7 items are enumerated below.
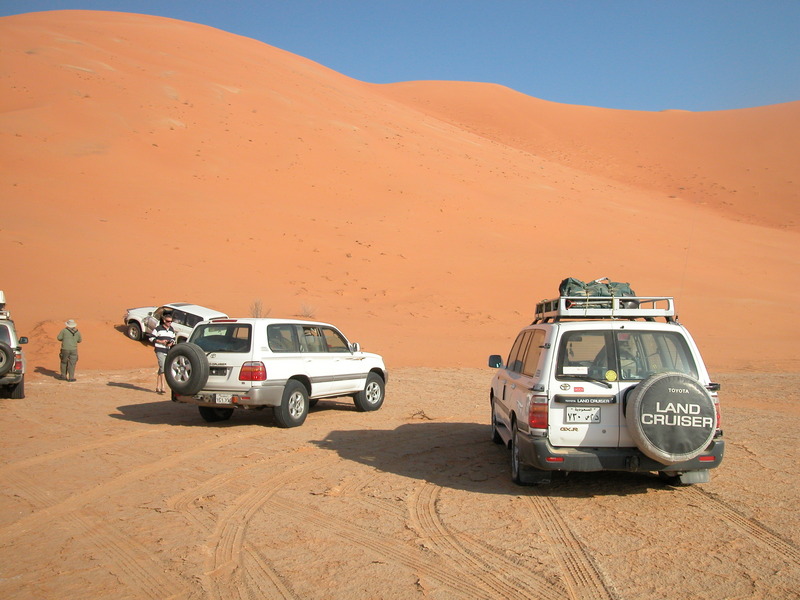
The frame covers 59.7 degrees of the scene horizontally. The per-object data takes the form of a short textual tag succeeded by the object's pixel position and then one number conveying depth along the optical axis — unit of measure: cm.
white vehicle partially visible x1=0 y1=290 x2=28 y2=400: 1288
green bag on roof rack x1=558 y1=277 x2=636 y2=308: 793
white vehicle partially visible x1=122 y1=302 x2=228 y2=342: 2080
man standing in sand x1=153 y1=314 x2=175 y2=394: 1431
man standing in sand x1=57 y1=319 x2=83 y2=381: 1627
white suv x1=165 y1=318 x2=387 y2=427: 1023
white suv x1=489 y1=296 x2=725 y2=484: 612
